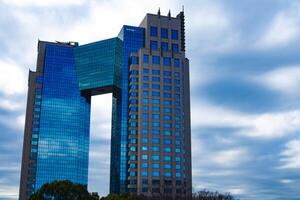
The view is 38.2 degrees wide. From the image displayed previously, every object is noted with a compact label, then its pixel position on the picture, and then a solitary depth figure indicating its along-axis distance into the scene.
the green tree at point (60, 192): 96.12
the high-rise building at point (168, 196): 179.25
